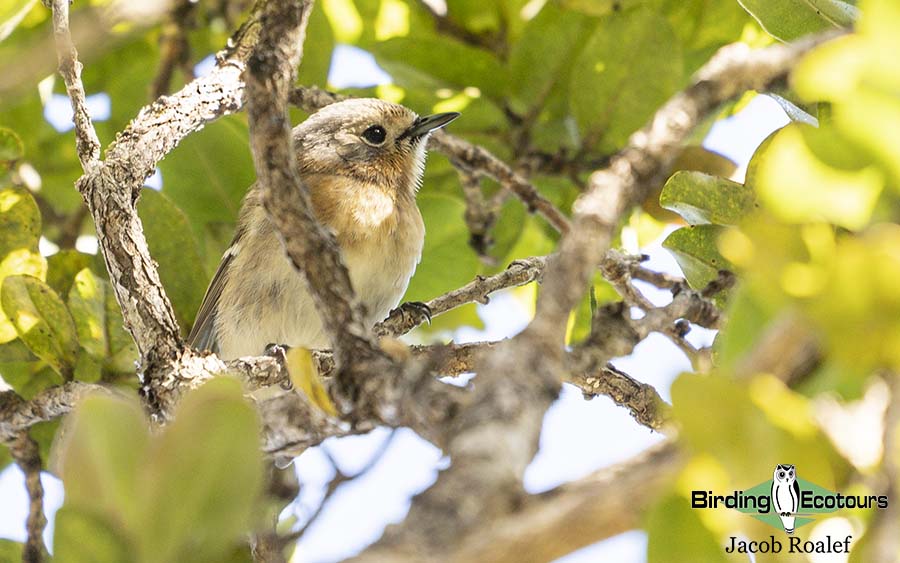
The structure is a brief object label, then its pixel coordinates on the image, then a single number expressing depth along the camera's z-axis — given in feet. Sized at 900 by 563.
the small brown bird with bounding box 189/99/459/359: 25.89
